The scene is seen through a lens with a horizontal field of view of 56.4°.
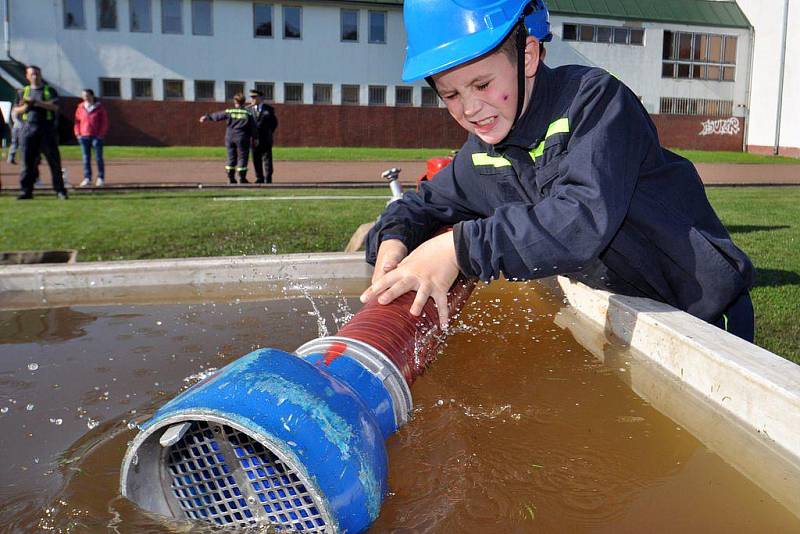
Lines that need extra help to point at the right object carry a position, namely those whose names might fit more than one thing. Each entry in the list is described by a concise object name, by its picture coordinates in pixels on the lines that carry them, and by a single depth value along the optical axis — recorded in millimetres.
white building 29656
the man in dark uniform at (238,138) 14516
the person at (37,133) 10930
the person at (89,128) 13984
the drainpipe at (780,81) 31375
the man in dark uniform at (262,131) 14969
